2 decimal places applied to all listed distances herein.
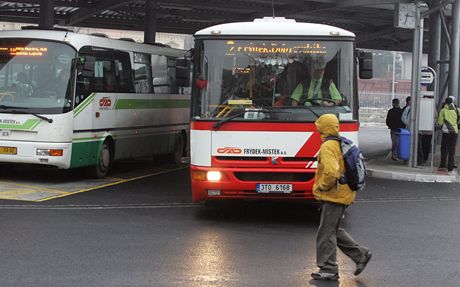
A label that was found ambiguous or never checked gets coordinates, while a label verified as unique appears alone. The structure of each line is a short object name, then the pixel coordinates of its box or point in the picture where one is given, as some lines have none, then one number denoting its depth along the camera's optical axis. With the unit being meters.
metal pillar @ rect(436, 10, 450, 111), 21.33
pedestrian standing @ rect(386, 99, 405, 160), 19.05
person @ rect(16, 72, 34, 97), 12.43
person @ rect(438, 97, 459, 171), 15.81
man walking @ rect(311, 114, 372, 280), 6.28
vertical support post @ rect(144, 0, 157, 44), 27.00
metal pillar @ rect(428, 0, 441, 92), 23.88
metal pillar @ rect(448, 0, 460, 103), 20.47
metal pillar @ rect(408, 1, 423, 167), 16.64
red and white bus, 9.02
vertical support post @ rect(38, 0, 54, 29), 22.62
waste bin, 16.88
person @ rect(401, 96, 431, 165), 17.59
